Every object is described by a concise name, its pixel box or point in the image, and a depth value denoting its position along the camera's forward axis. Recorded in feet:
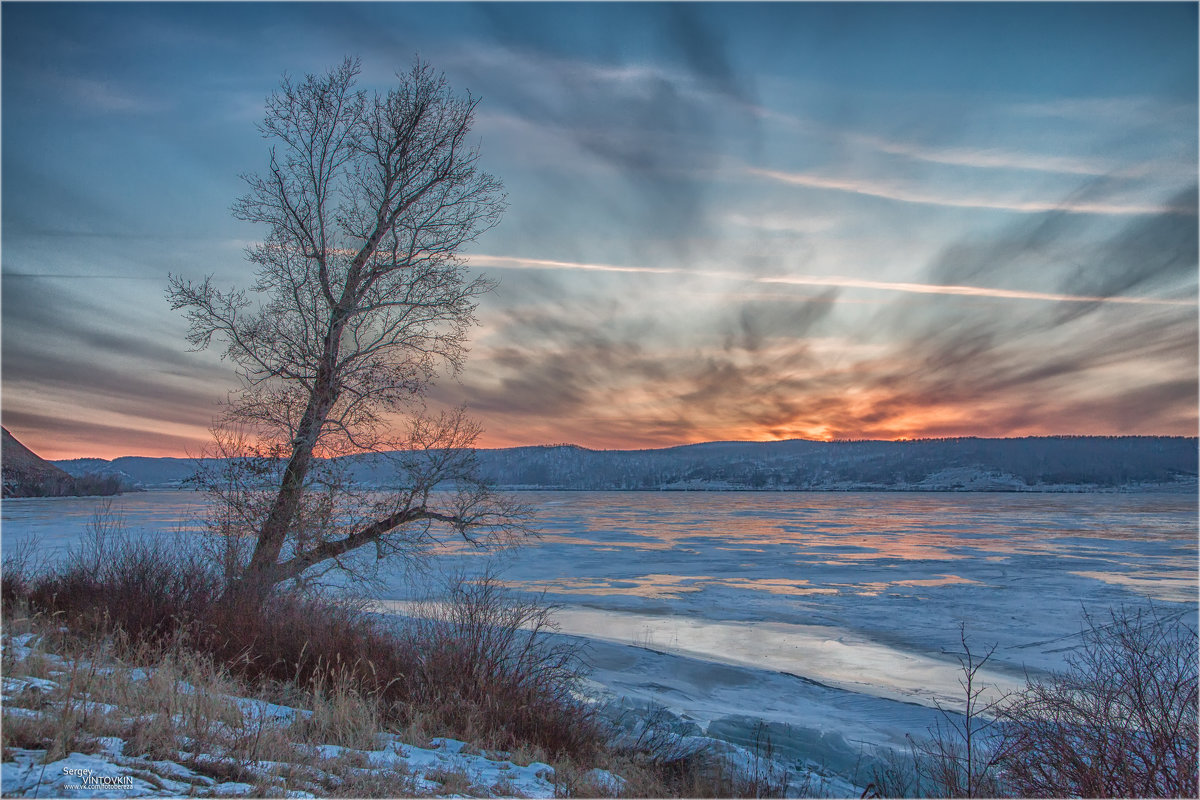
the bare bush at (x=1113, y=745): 19.53
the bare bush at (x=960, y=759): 22.39
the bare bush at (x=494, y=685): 25.38
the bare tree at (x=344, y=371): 41.63
